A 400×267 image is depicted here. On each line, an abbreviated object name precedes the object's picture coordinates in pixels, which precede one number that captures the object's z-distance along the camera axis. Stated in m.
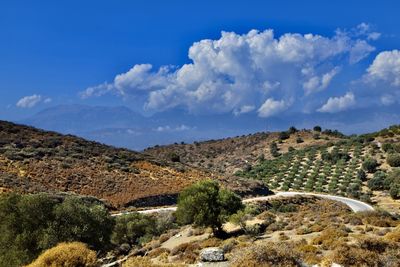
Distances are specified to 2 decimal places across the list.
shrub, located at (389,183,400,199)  69.06
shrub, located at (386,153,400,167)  91.81
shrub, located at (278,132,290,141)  137.50
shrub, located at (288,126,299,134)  142.36
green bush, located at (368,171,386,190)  79.31
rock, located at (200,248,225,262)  23.84
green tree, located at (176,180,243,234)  38.50
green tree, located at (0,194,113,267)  28.09
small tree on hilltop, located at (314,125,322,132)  143.75
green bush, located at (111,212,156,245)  43.84
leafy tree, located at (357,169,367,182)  86.38
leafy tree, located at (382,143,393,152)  103.13
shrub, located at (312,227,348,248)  26.17
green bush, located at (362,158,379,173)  92.00
